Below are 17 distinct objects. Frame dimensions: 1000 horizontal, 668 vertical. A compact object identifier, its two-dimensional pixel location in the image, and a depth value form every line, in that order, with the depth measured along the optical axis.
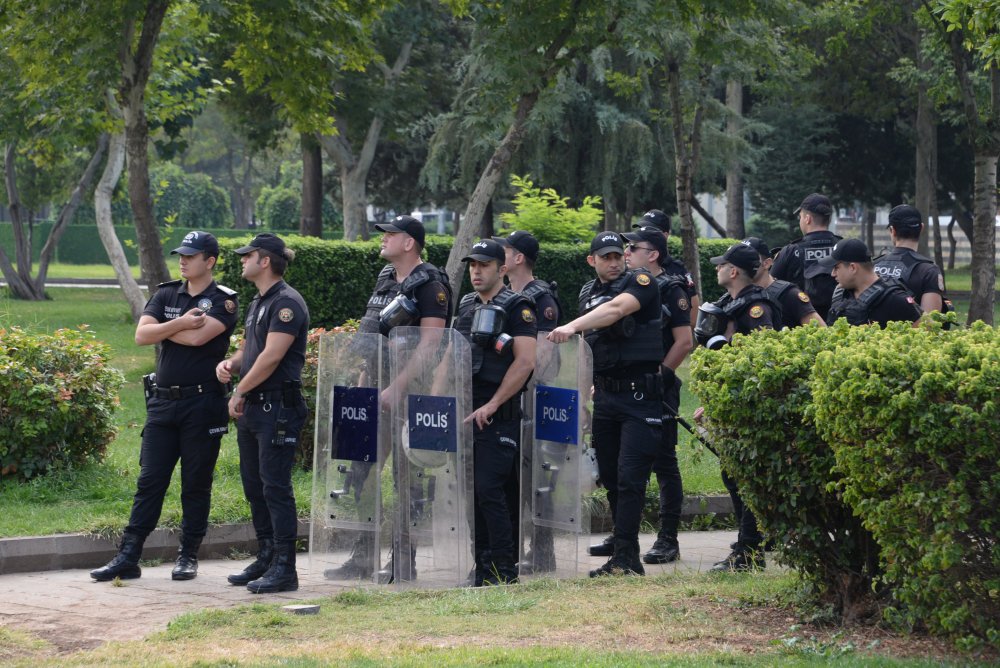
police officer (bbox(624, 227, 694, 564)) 15.91
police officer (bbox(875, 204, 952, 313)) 16.01
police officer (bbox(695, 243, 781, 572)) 14.60
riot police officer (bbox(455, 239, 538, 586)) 14.16
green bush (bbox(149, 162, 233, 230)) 129.05
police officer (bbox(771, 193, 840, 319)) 17.64
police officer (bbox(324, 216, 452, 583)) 14.39
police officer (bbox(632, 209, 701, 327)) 16.64
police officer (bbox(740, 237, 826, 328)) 15.53
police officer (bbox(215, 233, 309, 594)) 14.04
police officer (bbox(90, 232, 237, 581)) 14.67
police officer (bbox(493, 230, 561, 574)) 14.81
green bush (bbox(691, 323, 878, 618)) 11.17
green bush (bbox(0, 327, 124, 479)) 17.06
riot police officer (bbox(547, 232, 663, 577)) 14.47
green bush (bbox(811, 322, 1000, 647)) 9.31
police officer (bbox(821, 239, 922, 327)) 14.66
